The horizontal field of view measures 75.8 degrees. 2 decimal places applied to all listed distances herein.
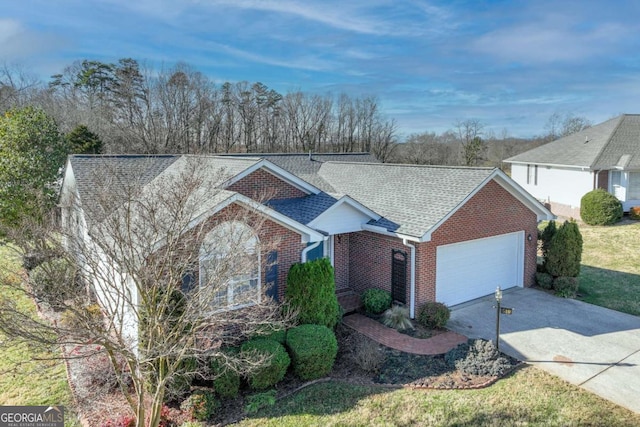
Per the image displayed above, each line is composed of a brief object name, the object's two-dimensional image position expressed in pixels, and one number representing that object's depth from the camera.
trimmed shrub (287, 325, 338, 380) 9.77
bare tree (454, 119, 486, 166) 56.51
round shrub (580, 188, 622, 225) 26.39
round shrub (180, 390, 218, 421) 8.44
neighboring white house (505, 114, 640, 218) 28.47
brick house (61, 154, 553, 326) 13.20
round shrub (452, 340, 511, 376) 9.99
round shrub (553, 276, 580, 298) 15.38
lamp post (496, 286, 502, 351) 10.79
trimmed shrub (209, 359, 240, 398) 8.95
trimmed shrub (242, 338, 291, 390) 9.23
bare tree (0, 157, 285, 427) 6.55
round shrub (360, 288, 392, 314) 13.77
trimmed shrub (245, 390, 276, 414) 8.74
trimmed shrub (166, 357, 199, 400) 8.78
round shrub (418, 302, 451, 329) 12.62
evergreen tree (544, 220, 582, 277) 15.88
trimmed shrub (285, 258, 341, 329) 11.27
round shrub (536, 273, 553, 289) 16.19
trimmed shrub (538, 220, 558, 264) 16.52
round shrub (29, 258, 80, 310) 6.52
